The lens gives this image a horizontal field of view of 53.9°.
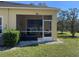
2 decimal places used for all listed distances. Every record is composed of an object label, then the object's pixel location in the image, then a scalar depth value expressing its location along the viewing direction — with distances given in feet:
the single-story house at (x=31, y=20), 24.82
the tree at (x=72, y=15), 48.79
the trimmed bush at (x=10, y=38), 21.38
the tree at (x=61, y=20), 50.55
